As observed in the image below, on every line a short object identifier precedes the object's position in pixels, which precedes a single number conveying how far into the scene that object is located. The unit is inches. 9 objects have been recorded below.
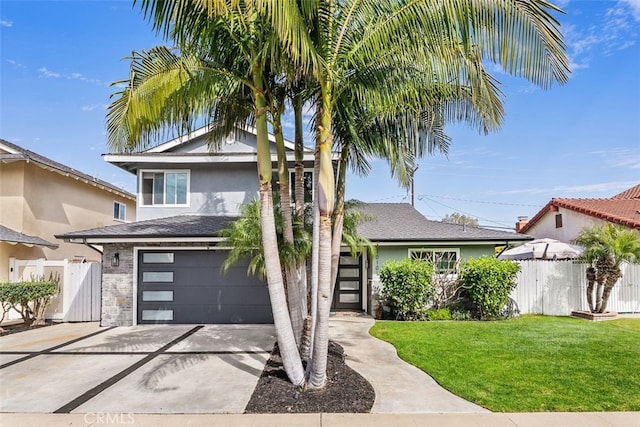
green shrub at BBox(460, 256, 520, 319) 442.0
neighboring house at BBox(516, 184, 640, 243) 632.6
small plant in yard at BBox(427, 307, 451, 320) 452.8
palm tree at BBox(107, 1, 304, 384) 207.6
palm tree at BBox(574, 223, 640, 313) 445.7
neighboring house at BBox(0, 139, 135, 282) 494.3
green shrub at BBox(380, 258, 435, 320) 439.2
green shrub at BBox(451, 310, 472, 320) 453.4
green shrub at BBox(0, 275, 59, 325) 406.9
